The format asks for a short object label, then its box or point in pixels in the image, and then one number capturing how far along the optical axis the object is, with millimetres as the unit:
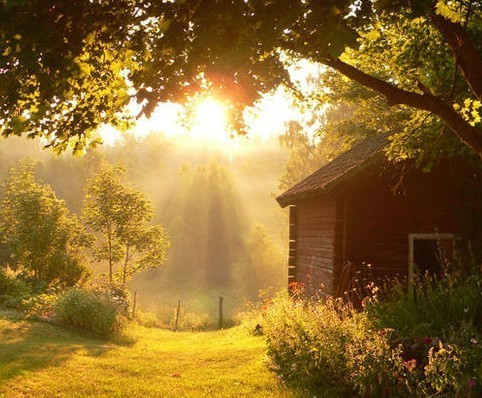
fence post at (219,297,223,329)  23069
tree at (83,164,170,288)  24734
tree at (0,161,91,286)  22312
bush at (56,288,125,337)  15781
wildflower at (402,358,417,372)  6027
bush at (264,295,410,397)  6562
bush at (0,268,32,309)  17688
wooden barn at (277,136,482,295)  12531
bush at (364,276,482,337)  7914
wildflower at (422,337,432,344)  6984
